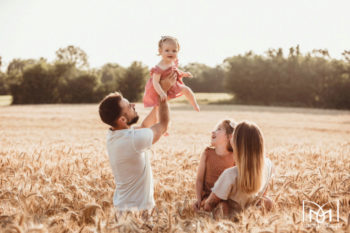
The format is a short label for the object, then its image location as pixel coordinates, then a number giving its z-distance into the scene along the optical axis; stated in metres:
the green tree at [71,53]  83.94
